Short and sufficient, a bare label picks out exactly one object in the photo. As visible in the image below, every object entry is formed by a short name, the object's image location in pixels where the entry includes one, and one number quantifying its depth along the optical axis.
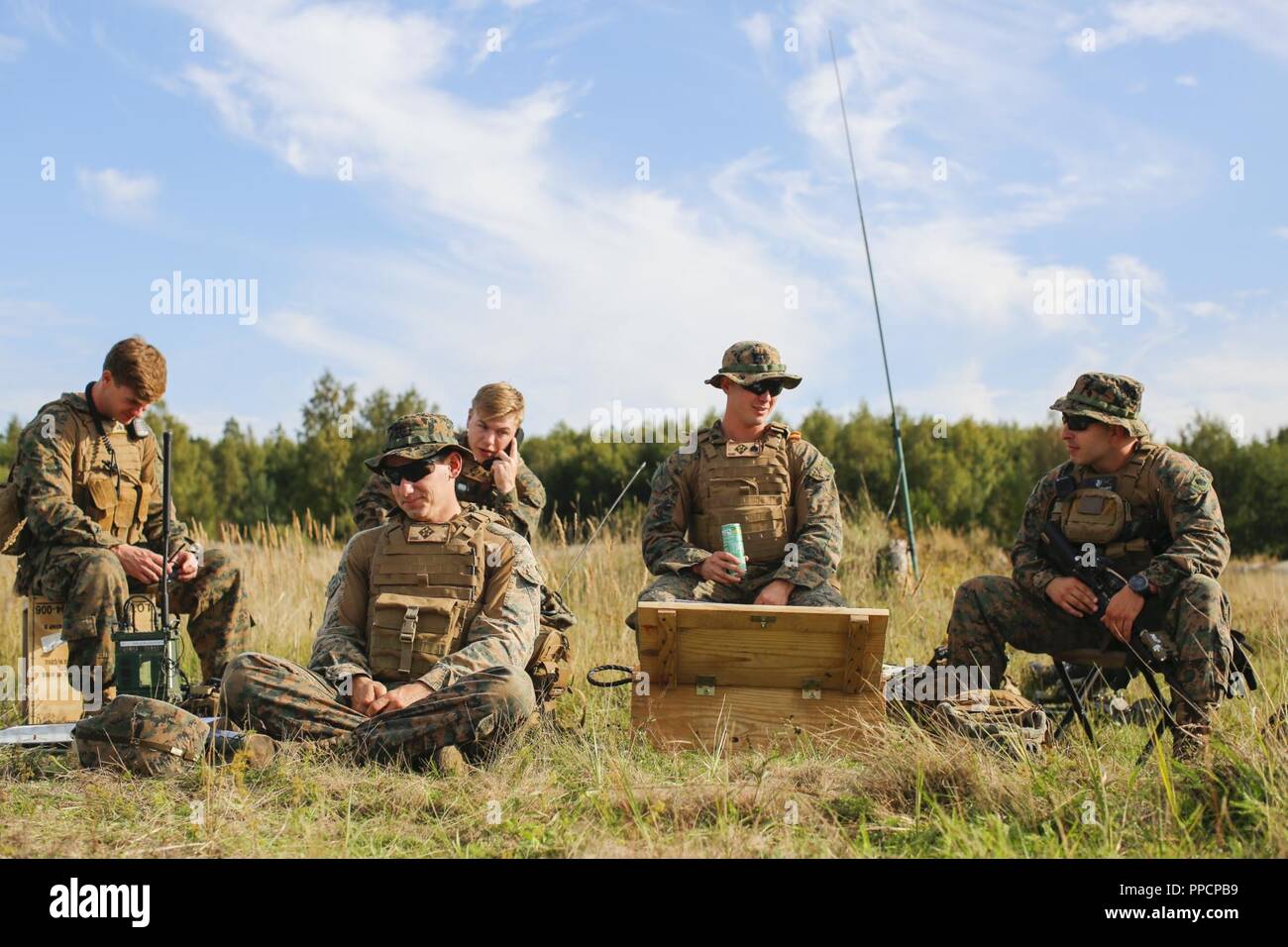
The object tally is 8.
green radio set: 5.62
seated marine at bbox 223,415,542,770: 4.73
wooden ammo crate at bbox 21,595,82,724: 6.04
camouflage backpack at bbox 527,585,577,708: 5.70
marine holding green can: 5.88
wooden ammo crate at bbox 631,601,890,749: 5.12
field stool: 5.30
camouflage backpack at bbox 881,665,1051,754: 4.86
